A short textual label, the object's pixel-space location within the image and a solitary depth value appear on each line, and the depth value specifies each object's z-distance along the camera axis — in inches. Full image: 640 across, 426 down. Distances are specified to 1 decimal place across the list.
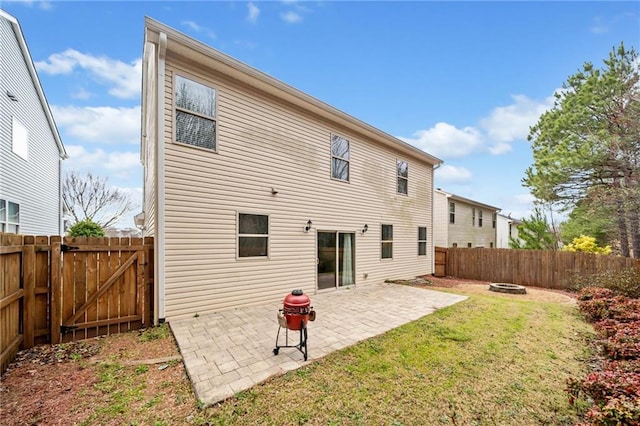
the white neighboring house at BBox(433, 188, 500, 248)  674.8
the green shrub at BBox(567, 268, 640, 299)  309.0
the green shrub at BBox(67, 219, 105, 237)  315.9
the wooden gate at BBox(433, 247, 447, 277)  524.1
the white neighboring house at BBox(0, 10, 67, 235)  317.1
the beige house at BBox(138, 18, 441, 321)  209.9
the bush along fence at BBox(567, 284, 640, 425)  88.7
